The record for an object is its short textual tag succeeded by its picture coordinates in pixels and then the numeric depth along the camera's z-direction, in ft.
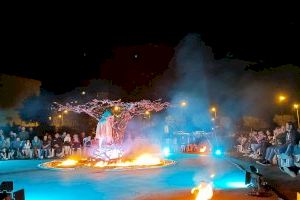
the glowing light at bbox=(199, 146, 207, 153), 66.27
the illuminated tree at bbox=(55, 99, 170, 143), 51.07
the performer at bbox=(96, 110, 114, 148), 48.70
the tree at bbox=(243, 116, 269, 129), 69.39
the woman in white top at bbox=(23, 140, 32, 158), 62.23
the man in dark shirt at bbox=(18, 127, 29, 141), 65.65
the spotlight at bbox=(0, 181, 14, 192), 20.09
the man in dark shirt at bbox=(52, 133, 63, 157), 62.76
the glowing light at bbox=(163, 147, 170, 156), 67.69
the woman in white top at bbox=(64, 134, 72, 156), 62.83
